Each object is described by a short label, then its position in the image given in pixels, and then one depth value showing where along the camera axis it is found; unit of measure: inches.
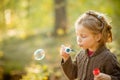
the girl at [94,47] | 163.8
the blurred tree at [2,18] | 511.3
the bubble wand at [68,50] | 169.0
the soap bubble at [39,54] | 192.9
